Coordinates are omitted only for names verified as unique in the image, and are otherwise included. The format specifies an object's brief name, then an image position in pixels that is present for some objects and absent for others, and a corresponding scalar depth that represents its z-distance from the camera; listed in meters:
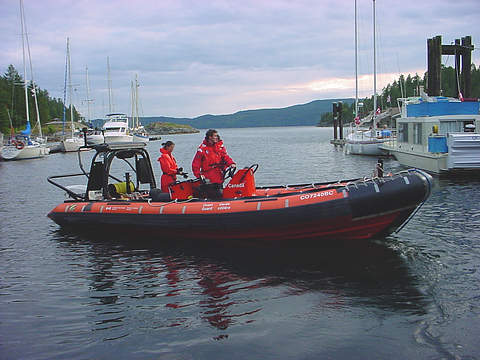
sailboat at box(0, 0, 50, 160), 40.16
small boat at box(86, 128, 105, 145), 55.06
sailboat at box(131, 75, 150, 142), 78.93
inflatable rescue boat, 8.55
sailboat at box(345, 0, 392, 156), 33.03
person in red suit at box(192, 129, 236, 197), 10.07
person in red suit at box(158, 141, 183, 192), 10.54
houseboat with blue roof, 18.16
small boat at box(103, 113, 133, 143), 58.38
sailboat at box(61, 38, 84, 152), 51.75
